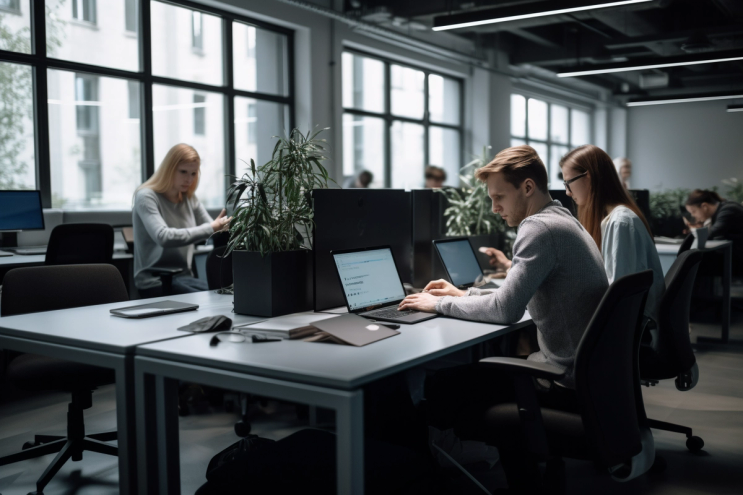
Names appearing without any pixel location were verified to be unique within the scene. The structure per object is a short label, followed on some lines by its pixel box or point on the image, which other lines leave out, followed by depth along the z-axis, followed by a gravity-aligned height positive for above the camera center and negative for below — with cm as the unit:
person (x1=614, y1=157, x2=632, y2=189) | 711 +33
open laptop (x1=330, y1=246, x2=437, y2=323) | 219 -31
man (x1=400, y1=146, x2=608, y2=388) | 186 -22
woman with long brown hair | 254 -7
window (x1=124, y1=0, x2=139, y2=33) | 525 +152
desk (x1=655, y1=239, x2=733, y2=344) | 485 -52
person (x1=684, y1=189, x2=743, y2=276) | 559 -17
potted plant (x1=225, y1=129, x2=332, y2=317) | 218 -11
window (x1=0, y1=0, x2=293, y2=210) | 462 +88
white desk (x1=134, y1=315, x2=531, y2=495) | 140 -42
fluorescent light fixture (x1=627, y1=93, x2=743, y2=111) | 895 +142
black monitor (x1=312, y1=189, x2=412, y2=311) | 228 -10
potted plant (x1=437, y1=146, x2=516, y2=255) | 375 -10
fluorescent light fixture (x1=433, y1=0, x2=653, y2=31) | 476 +146
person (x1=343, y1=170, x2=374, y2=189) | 722 +23
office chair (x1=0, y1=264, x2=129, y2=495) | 226 -59
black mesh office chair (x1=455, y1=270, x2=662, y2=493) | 159 -56
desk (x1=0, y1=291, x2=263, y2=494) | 170 -39
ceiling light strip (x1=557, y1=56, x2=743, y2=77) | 670 +145
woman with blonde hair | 332 -13
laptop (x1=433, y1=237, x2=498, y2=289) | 287 -29
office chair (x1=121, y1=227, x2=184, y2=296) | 325 -38
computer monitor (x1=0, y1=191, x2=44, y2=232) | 418 -6
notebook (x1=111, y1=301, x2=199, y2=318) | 215 -38
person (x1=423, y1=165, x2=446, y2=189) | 640 +23
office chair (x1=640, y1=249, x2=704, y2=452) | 248 -55
